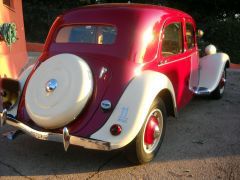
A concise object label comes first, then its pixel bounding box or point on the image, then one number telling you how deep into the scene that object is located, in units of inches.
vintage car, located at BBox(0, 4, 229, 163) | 141.3
